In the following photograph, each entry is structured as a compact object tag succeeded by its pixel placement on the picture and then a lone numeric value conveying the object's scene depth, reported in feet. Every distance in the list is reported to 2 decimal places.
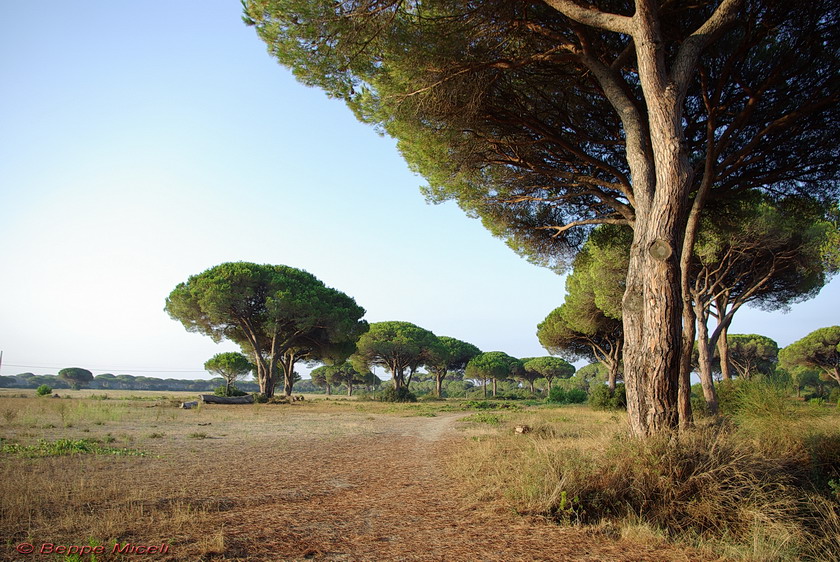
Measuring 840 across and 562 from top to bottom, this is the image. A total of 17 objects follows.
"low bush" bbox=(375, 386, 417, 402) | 130.62
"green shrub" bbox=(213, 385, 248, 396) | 96.27
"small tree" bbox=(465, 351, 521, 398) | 176.35
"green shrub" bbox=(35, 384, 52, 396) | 107.00
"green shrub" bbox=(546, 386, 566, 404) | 117.73
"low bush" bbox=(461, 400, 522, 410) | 89.55
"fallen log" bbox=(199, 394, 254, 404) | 83.54
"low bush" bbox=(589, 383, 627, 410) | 69.07
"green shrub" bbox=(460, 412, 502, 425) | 49.08
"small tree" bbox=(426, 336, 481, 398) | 155.33
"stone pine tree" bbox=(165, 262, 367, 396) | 91.66
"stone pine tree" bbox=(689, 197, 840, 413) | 46.37
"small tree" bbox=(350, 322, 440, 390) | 145.38
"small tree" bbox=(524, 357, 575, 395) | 188.44
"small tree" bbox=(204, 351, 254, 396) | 176.55
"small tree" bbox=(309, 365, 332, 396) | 246.51
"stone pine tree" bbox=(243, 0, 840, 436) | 18.90
